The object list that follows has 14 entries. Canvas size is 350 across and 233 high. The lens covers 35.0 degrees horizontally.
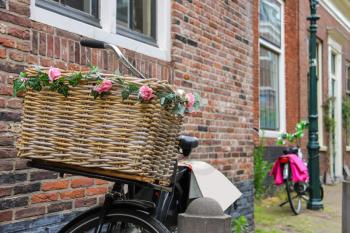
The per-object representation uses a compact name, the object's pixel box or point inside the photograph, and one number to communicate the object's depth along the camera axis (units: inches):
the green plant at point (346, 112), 635.5
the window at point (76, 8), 155.4
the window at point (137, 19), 195.3
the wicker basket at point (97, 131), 97.1
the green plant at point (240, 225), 233.6
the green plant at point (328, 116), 558.6
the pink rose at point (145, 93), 95.8
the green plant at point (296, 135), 361.1
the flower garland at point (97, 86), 96.8
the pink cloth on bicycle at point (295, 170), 327.6
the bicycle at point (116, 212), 103.6
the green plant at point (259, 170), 360.2
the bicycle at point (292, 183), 330.3
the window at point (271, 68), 406.6
